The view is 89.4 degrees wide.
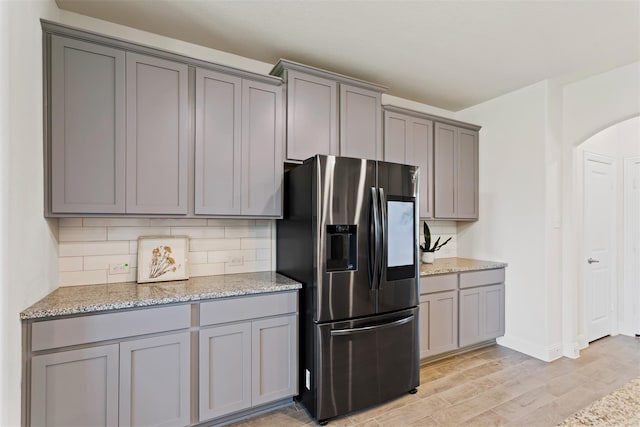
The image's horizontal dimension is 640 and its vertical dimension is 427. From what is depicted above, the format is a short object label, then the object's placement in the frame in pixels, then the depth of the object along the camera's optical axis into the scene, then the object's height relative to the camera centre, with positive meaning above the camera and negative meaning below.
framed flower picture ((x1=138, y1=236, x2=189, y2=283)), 2.33 -0.32
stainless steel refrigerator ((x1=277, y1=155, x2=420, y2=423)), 2.19 -0.46
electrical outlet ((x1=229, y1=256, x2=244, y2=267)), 2.72 -0.39
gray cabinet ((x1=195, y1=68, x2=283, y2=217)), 2.32 +0.52
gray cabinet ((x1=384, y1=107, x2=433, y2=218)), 3.20 +0.73
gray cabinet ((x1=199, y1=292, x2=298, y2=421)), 2.04 -0.92
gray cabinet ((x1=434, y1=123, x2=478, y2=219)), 3.56 +0.49
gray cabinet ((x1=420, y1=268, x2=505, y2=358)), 3.01 -0.94
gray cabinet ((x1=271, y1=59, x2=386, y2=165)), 2.62 +0.88
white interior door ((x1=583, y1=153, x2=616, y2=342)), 3.62 -0.32
